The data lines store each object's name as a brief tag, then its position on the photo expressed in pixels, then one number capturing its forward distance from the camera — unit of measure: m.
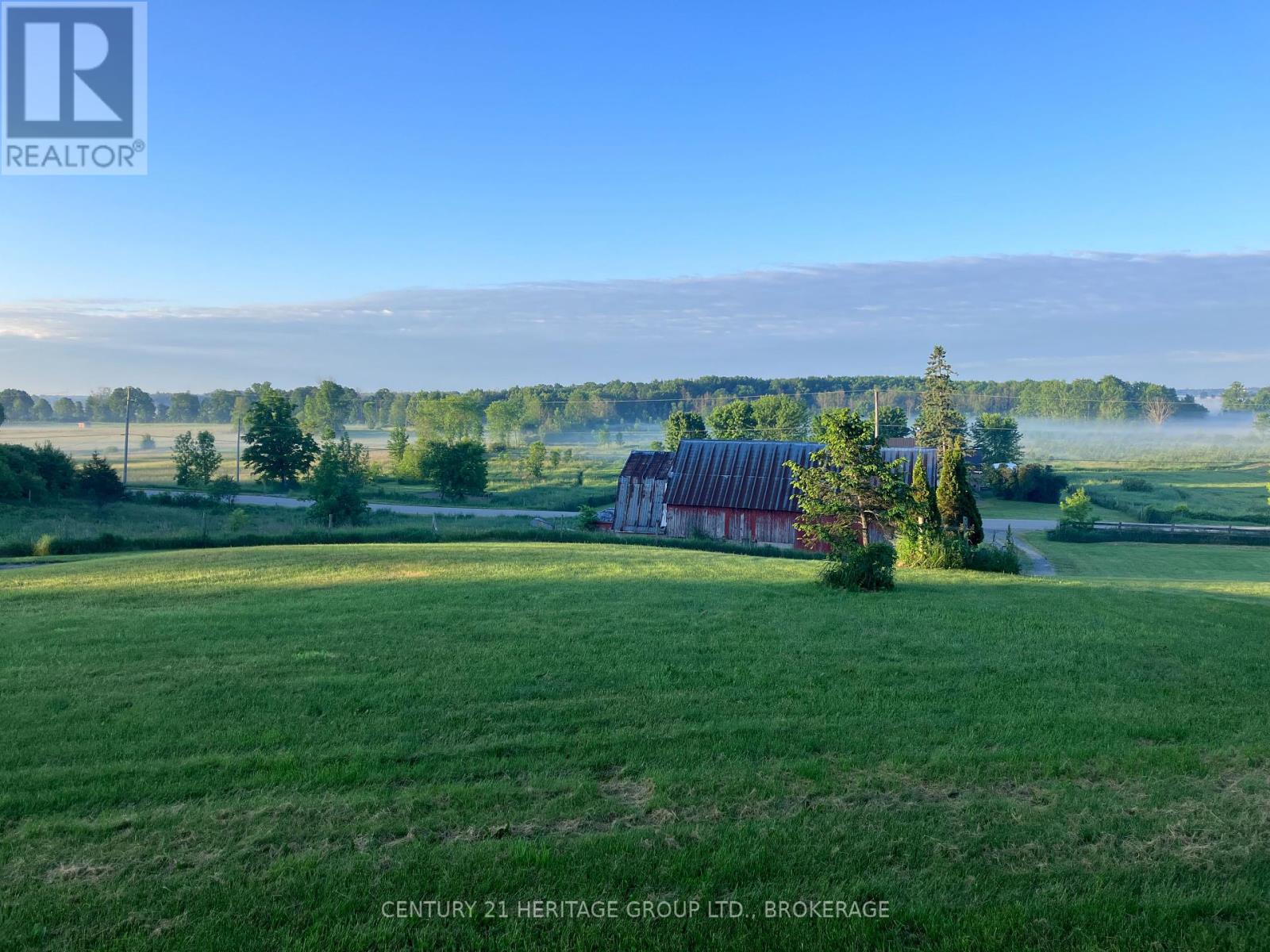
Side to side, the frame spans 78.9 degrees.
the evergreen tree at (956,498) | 26.88
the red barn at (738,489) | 36.66
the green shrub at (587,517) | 37.78
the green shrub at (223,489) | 53.56
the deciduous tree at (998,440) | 88.44
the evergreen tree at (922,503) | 22.47
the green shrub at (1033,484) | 63.84
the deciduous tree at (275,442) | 63.88
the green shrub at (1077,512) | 41.66
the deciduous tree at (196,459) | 57.50
